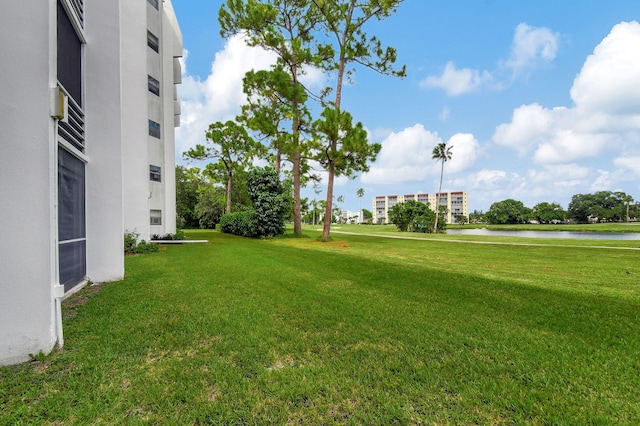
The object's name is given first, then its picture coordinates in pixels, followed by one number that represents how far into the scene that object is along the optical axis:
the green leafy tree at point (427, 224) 40.34
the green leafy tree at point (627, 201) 76.64
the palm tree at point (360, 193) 101.56
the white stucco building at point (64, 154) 2.69
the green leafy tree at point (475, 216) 102.19
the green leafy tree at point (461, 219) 84.72
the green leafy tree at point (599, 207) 78.62
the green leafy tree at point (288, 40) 17.56
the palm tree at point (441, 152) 42.09
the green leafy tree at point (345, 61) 15.45
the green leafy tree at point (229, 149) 24.64
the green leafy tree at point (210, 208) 32.38
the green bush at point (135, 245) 10.17
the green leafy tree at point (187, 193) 33.28
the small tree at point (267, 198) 17.23
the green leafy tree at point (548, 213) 82.31
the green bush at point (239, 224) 17.96
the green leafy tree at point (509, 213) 82.12
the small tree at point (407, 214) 43.53
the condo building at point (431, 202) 121.38
